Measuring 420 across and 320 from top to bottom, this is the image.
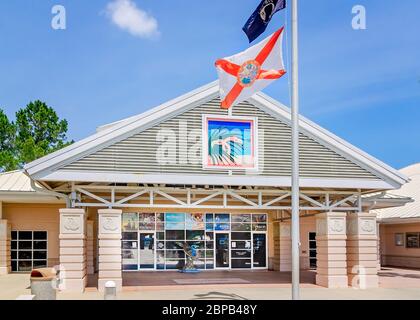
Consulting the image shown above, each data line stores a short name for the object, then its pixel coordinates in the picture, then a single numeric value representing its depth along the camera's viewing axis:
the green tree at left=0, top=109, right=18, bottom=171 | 55.57
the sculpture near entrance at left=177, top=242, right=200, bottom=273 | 27.66
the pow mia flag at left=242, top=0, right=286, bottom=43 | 13.88
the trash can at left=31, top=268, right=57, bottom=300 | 14.32
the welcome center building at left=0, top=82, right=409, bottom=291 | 18.20
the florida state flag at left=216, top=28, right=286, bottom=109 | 14.10
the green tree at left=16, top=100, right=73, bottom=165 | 56.62
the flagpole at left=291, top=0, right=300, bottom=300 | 13.23
